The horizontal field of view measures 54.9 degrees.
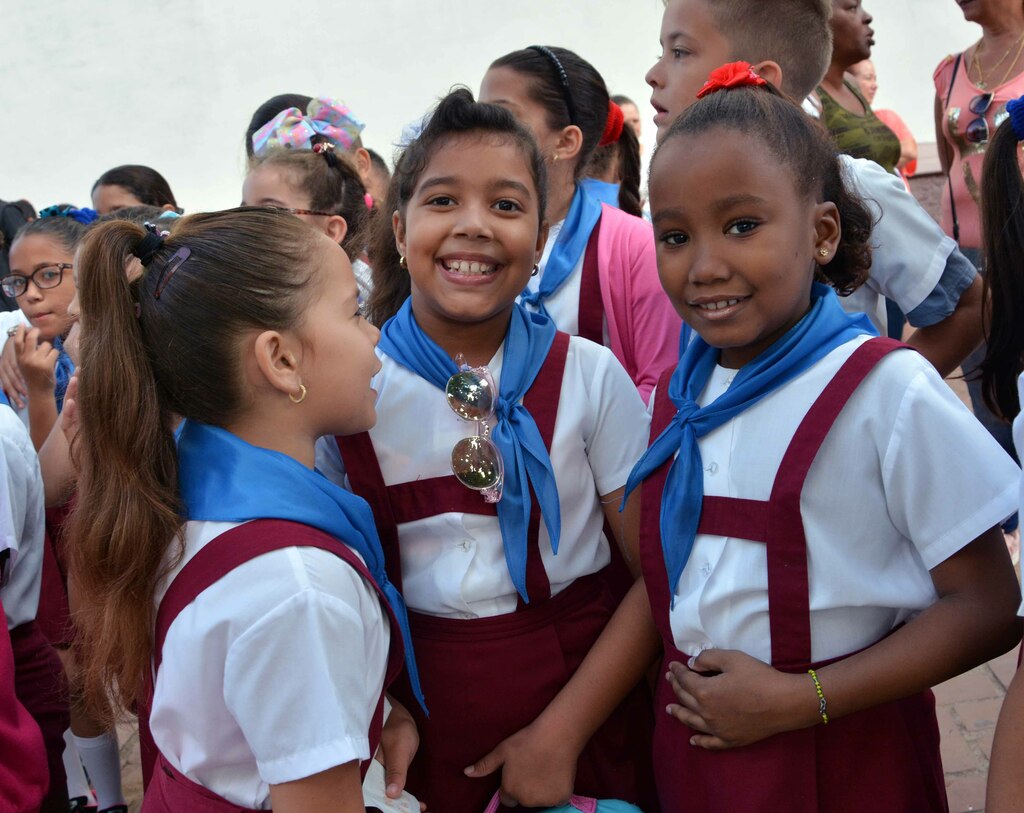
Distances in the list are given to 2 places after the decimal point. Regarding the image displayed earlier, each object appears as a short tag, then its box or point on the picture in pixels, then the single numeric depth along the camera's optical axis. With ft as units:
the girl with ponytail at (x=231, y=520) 3.78
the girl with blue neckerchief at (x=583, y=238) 6.81
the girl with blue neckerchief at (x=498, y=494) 5.04
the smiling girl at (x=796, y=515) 4.15
